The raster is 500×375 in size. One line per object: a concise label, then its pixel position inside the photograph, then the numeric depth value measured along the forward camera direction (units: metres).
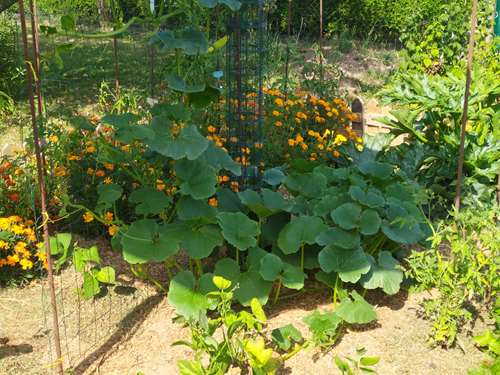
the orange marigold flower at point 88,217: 3.42
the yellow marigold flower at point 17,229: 3.35
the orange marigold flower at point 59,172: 3.84
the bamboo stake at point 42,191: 2.25
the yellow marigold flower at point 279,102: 4.90
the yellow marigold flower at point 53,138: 4.14
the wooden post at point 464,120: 2.95
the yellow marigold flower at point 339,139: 4.66
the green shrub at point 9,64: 6.91
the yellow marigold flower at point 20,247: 3.29
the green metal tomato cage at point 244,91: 3.54
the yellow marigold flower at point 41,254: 3.30
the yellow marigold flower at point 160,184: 3.58
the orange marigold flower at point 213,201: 3.65
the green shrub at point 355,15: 10.91
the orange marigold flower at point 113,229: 3.35
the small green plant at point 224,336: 2.57
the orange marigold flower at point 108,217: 3.26
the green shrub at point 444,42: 6.46
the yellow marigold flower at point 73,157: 3.89
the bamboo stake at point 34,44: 2.62
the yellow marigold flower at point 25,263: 3.25
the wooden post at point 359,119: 5.80
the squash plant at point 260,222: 2.96
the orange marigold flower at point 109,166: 3.62
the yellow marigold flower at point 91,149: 3.85
